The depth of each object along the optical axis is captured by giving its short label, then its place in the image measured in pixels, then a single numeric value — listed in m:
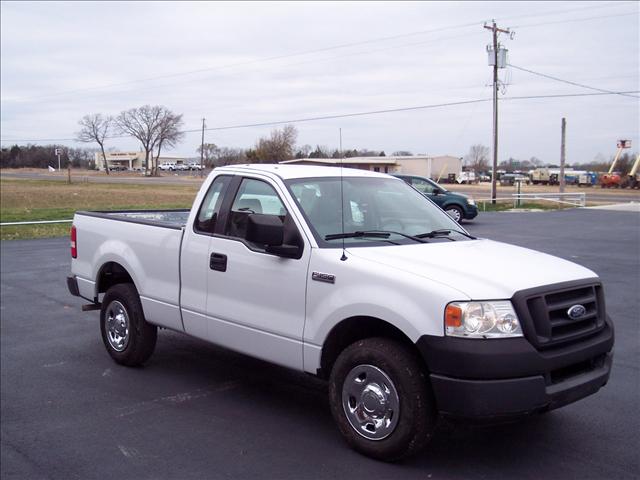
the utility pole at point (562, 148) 40.62
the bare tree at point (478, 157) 108.06
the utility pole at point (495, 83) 34.81
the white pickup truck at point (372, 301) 3.93
